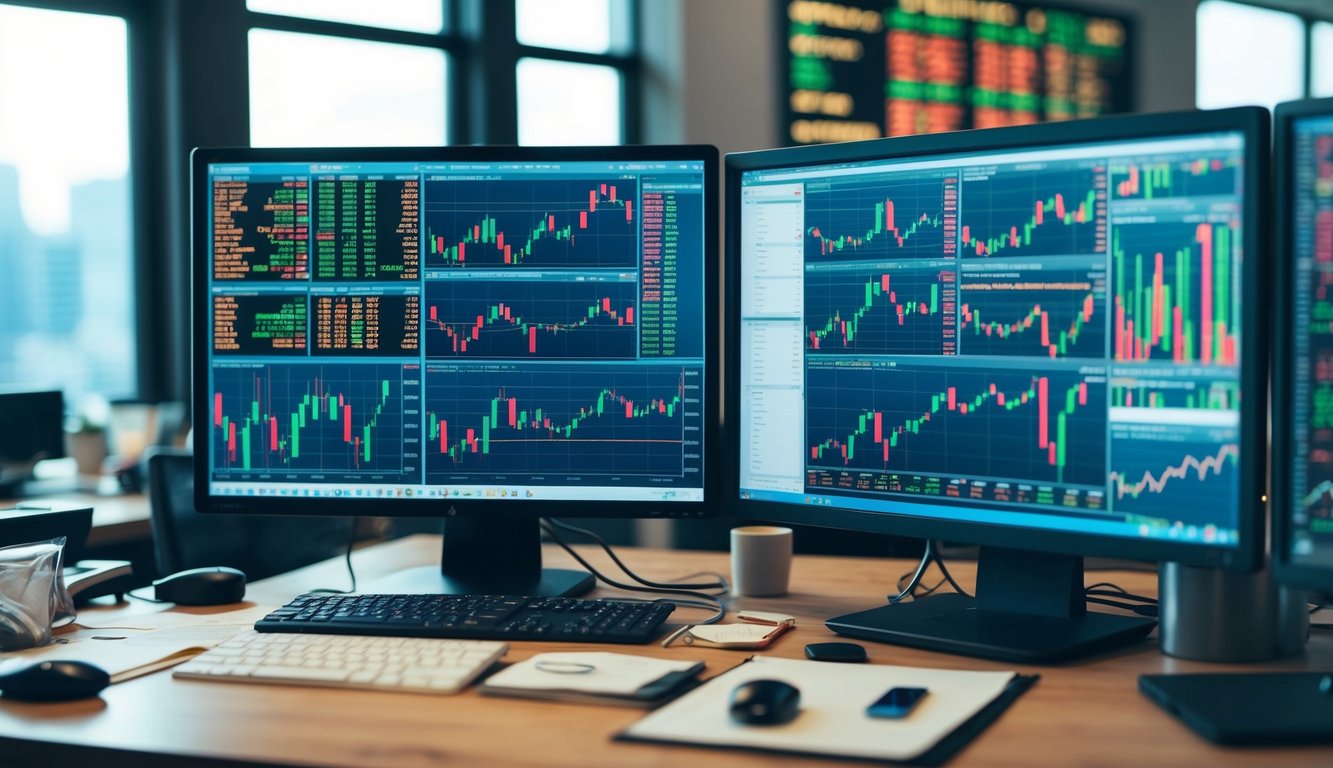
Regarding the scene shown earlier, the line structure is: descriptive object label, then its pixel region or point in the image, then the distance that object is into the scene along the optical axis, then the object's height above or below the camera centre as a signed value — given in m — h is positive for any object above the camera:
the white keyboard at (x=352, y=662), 1.01 -0.28
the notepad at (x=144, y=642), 1.09 -0.29
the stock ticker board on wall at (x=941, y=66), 3.76 +0.95
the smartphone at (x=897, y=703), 0.89 -0.28
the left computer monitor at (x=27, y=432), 2.49 -0.18
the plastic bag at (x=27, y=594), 1.16 -0.25
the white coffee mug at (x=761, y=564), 1.38 -0.26
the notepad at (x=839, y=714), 0.84 -0.28
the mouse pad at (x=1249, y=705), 0.84 -0.27
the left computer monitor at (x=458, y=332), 1.30 +0.01
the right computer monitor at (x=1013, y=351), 0.99 -0.01
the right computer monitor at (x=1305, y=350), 0.92 -0.01
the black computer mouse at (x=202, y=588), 1.35 -0.28
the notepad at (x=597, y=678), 0.96 -0.28
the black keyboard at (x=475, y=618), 1.14 -0.27
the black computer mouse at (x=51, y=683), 0.98 -0.28
